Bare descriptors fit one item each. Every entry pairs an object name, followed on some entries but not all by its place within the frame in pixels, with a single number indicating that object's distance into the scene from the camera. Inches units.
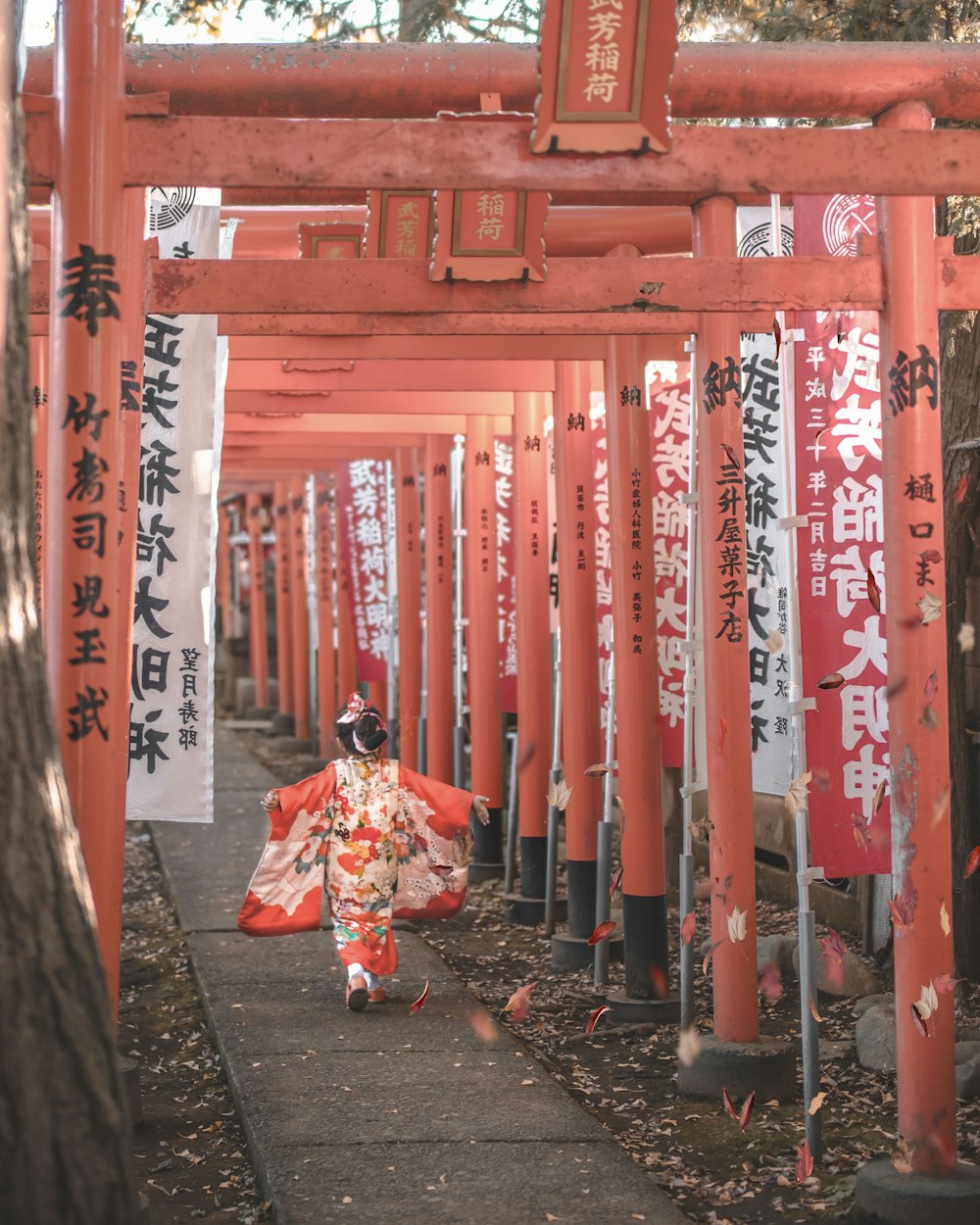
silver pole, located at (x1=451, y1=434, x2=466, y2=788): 506.9
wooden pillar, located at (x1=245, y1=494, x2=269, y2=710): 1055.6
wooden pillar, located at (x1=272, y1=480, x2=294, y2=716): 937.5
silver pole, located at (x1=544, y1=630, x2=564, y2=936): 384.2
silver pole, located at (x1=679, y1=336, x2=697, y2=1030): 259.6
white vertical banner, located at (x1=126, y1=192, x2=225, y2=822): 247.9
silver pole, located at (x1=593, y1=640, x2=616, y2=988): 330.6
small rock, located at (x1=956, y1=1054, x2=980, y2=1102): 244.2
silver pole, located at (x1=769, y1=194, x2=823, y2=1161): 218.7
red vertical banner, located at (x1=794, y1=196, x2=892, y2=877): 241.3
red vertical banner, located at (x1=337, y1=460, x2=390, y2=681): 655.1
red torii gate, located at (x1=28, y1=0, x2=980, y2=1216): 180.4
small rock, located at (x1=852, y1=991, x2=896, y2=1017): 283.9
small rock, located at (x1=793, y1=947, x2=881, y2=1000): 311.3
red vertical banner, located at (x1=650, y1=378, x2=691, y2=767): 332.2
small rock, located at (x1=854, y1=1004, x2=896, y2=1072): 260.4
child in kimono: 312.7
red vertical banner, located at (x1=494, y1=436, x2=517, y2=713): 482.0
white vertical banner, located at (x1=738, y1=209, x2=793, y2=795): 270.5
